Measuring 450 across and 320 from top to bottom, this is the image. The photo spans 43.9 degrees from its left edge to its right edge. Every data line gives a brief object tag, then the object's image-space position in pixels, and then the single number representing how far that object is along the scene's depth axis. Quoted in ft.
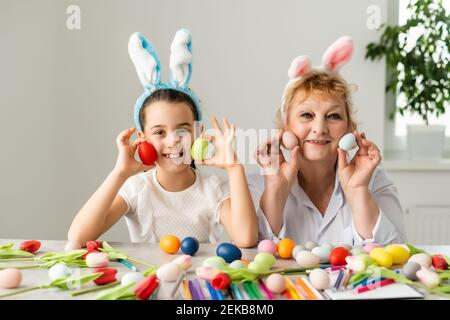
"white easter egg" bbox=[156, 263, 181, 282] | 3.01
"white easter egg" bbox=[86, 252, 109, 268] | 3.31
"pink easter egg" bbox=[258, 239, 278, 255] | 3.69
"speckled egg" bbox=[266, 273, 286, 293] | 2.86
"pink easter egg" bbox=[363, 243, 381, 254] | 3.68
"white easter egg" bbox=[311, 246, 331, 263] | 3.48
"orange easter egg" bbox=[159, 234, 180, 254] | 3.68
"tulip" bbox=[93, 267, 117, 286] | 2.98
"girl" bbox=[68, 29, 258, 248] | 4.25
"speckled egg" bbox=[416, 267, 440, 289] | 2.96
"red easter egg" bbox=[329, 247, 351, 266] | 3.37
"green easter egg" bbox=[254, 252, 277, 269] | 3.28
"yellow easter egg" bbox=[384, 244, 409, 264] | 3.44
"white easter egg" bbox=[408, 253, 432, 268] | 3.34
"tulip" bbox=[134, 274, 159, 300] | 2.71
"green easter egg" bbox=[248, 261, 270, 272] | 3.12
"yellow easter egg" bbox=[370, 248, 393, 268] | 3.34
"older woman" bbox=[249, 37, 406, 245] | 4.45
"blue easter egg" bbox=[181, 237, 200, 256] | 3.61
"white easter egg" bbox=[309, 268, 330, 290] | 2.90
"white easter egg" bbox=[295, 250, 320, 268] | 3.34
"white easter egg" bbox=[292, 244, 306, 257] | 3.55
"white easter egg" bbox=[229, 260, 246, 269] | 3.17
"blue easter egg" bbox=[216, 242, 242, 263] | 3.47
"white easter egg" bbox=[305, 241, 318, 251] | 3.73
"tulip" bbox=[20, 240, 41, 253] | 3.68
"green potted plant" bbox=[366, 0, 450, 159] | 8.79
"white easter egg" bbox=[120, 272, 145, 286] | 2.92
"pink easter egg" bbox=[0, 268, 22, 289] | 2.92
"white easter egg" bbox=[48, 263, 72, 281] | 3.00
